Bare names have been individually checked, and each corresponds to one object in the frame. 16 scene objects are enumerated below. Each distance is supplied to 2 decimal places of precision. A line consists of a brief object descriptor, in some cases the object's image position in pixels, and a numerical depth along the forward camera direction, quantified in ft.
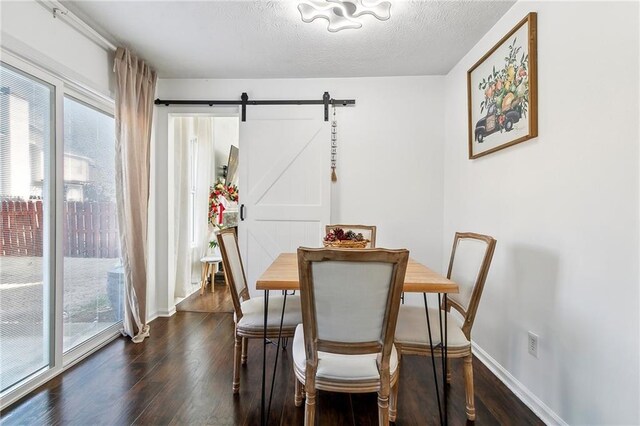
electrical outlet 5.67
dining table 4.50
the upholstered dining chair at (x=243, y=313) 5.77
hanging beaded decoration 10.16
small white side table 12.82
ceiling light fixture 5.89
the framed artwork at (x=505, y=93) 5.71
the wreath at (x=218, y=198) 14.02
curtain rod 6.22
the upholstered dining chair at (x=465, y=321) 5.16
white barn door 10.17
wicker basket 5.98
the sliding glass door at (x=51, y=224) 5.69
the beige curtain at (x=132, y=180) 8.01
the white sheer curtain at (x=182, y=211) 11.59
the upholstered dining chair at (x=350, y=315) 3.74
